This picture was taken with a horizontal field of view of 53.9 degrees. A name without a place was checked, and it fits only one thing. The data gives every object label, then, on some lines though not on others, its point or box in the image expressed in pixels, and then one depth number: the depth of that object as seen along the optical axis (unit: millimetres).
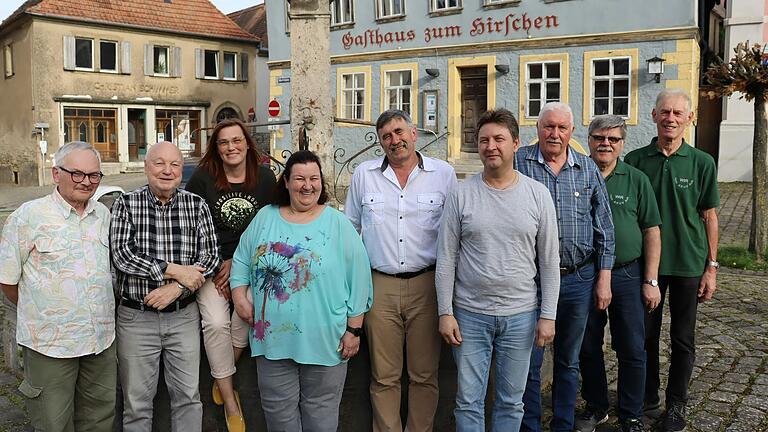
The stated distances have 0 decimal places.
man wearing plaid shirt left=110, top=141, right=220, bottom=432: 3473
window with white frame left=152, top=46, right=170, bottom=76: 29438
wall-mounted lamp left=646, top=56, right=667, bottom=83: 16891
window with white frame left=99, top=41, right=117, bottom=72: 28078
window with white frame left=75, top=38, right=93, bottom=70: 27516
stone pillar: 5797
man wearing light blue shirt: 3764
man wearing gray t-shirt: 3447
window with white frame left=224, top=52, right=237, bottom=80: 31438
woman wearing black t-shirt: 3705
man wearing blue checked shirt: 3807
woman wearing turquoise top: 3457
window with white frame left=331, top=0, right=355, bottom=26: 21938
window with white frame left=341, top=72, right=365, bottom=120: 21875
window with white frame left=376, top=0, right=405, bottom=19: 20938
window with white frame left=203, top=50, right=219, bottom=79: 30891
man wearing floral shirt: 3322
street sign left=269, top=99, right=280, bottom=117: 18594
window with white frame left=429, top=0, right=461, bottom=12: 20016
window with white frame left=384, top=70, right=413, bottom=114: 20906
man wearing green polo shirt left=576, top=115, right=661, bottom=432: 4020
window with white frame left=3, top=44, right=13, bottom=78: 28203
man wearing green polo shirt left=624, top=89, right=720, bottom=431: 4152
